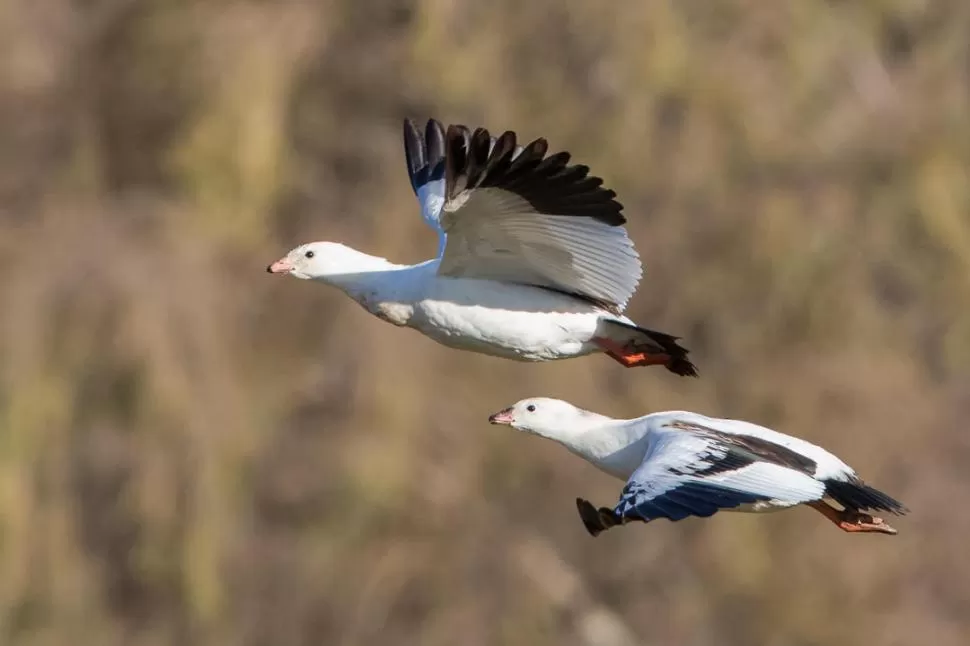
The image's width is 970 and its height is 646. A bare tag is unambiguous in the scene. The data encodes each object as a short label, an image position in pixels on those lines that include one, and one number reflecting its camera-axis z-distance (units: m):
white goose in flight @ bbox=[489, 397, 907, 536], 16.83
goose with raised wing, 18.75
